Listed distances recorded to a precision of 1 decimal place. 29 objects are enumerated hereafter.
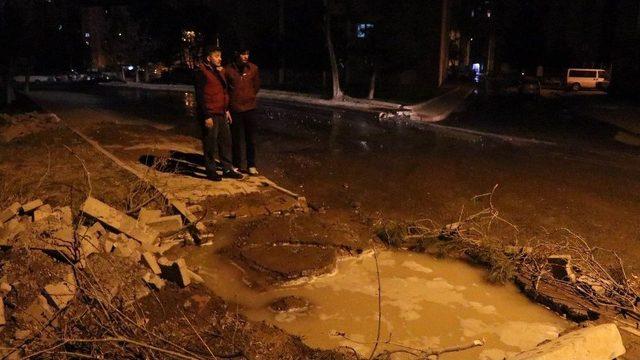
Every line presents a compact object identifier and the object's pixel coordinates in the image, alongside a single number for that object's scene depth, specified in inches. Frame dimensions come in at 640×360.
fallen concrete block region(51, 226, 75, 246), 171.5
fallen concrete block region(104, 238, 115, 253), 177.9
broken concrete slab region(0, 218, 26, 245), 174.6
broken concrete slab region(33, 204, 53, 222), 191.8
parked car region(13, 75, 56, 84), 1733.5
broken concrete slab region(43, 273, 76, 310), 146.3
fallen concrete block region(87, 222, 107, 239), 184.2
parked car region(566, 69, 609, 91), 1384.1
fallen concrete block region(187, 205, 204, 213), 245.6
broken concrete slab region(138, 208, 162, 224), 216.8
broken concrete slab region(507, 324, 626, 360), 130.4
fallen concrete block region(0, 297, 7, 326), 141.5
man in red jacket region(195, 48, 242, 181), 279.0
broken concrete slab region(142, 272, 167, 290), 166.6
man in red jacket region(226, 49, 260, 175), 299.1
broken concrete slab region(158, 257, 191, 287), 170.4
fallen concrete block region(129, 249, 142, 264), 177.8
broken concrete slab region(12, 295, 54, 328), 142.2
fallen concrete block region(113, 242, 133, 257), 177.8
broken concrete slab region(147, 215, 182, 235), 218.2
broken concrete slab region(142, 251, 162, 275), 175.0
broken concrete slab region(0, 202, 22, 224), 191.5
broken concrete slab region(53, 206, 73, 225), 192.7
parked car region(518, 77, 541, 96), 1184.2
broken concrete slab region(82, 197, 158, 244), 195.5
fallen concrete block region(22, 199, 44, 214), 202.1
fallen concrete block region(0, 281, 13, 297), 150.1
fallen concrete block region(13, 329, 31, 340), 138.2
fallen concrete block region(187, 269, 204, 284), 178.2
